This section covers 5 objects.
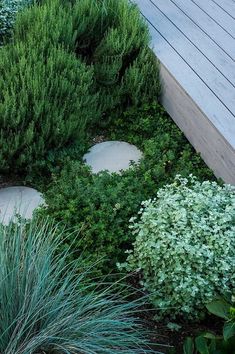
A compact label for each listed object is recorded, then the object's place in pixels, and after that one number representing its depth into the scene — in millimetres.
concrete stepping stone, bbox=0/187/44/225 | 3262
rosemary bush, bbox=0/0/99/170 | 3393
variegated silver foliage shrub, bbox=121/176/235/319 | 2607
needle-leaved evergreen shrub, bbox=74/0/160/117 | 3896
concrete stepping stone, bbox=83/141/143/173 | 3617
